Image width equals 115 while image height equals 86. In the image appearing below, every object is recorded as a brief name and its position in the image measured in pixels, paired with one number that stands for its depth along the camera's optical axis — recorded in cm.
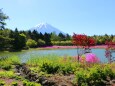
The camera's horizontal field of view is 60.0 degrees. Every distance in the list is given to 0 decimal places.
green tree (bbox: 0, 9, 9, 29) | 1099
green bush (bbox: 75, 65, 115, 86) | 385
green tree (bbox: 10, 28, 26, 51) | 1826
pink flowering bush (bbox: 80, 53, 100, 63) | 573
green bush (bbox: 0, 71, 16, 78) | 462
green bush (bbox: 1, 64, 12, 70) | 570
